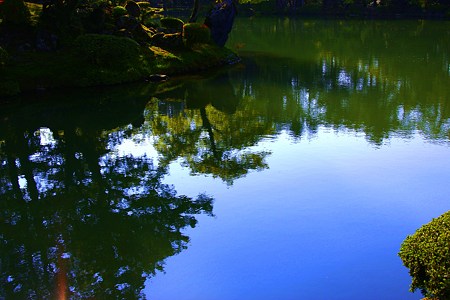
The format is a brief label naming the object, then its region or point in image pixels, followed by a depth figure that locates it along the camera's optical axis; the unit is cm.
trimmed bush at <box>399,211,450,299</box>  612
